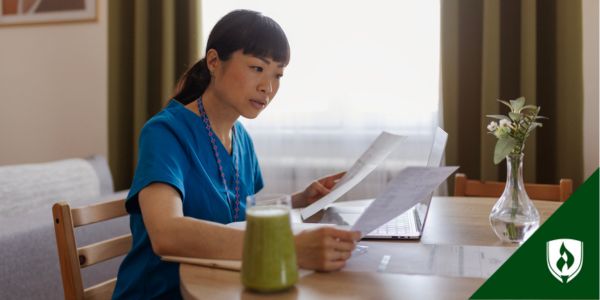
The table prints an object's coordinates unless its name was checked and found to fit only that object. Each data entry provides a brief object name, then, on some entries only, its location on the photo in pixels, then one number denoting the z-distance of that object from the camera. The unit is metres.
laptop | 1.14
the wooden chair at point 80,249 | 1.11
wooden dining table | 0.77
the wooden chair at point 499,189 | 1.76
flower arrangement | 1.04
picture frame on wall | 3.30
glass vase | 1.07
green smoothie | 0.72
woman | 0.92
